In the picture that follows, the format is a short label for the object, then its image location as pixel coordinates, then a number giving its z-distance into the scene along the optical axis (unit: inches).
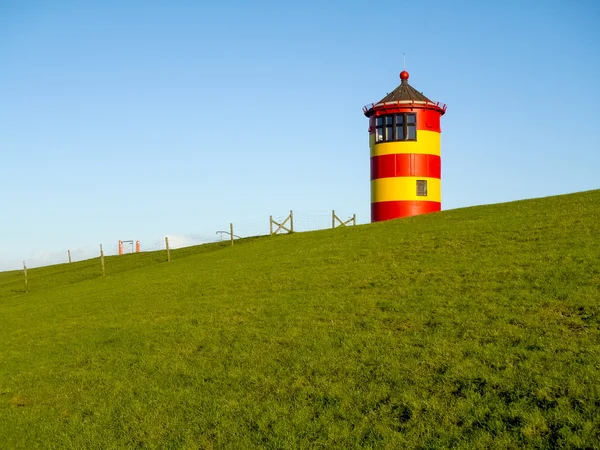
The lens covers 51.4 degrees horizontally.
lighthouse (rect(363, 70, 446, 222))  1808.6
